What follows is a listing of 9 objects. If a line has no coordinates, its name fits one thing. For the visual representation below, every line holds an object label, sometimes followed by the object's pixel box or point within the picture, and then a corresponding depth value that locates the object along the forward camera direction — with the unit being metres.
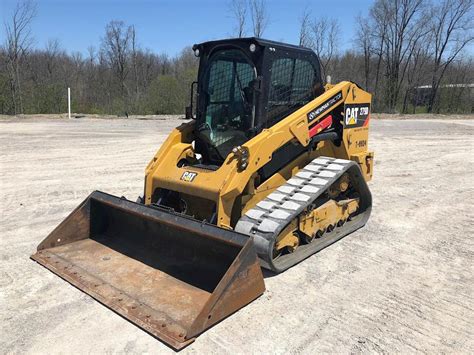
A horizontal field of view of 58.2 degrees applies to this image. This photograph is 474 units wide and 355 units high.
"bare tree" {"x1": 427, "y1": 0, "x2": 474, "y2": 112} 35.62
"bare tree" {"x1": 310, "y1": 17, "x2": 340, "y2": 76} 35.23
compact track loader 3.51
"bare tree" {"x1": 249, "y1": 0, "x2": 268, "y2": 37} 30.88
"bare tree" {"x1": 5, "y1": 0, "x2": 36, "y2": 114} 25.35
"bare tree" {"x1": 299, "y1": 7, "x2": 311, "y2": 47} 32.46
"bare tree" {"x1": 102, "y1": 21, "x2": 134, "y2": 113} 34.34
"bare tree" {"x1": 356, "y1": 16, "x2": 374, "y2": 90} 37.38
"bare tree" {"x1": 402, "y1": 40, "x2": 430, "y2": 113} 36.22
